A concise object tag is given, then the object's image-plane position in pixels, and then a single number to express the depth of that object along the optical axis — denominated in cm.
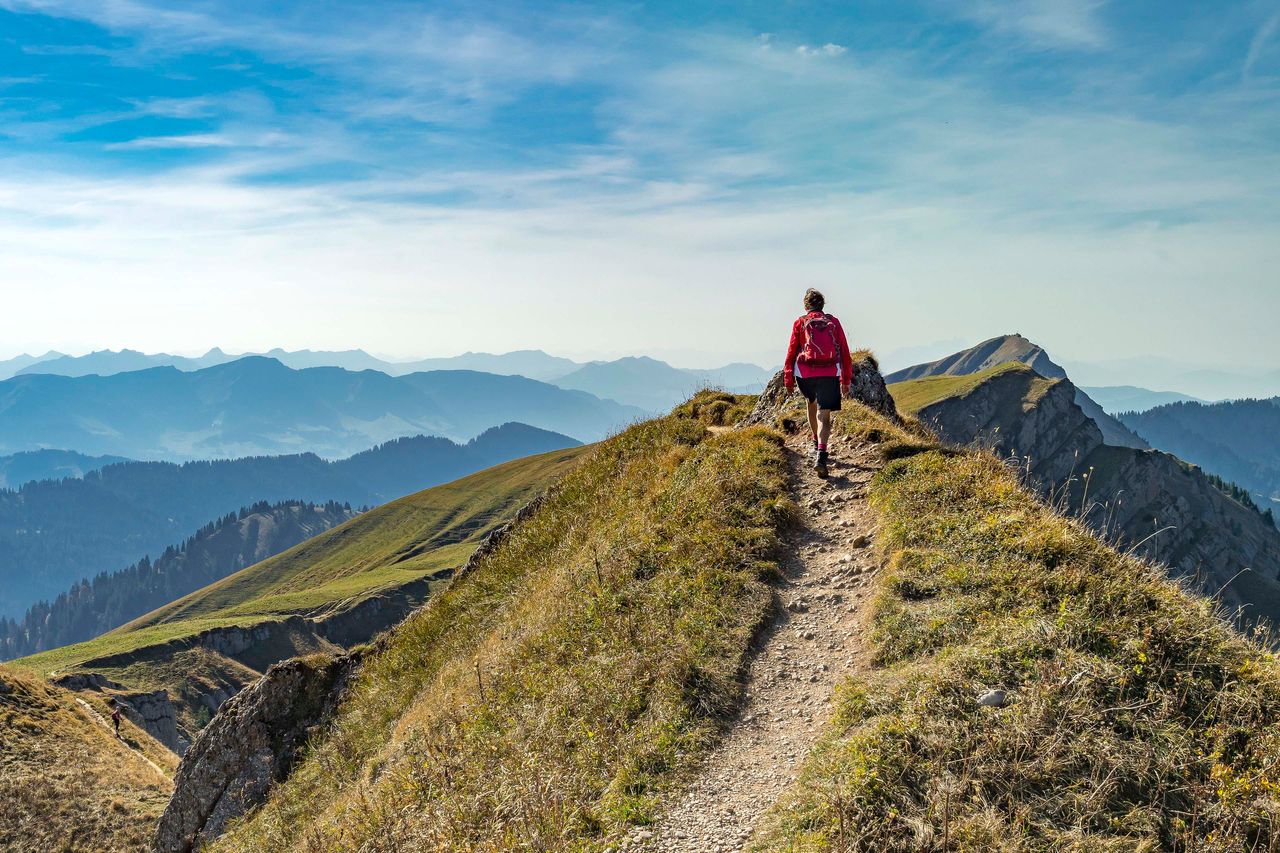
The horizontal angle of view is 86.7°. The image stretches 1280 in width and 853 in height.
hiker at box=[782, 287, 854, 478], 1436
